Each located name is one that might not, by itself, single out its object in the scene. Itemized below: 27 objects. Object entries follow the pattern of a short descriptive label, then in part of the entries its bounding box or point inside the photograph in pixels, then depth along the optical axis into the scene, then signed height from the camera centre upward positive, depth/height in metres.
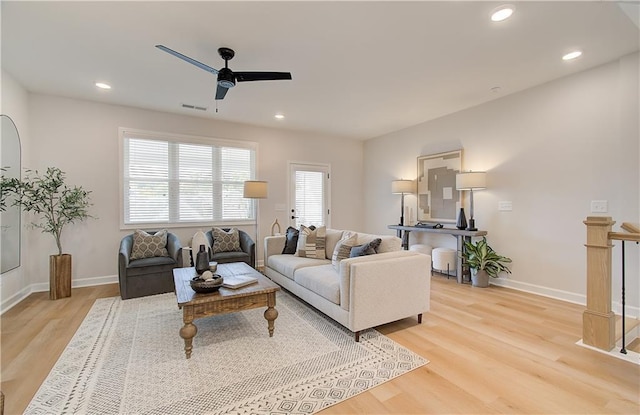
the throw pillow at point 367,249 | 2.97 -0.45
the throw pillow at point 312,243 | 3.94 -0.51
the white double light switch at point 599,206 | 3.26 +0.01
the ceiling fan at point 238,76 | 2.67 +1.22
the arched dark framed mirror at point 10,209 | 3.33 -0.05
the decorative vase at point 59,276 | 3.67 -0.91
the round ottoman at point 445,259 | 4.65 -0.85
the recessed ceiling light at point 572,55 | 2.95 +1.58
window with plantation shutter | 4.61 +0.47
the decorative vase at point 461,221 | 4.50 -0.23
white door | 6.03 +0.26
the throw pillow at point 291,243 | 4.25 -0.55
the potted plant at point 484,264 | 4.15 -0.84
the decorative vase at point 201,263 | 2.77 -0.55
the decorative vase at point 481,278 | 4.18 -1.04
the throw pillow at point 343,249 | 3.25 -0.49
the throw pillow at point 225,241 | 4.62 -0.57
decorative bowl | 2.43 -0.67
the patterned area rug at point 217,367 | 1.78 -1.21
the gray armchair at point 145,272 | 3.64 -0.87
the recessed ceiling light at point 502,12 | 2.24 +1.55
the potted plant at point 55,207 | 3.67 -0.02
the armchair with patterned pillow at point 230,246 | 4.37 -0.65
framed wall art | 4.82 +0.33
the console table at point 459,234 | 4.27 -0.42
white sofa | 2.53 -0.78
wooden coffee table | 2.27 -0.81
